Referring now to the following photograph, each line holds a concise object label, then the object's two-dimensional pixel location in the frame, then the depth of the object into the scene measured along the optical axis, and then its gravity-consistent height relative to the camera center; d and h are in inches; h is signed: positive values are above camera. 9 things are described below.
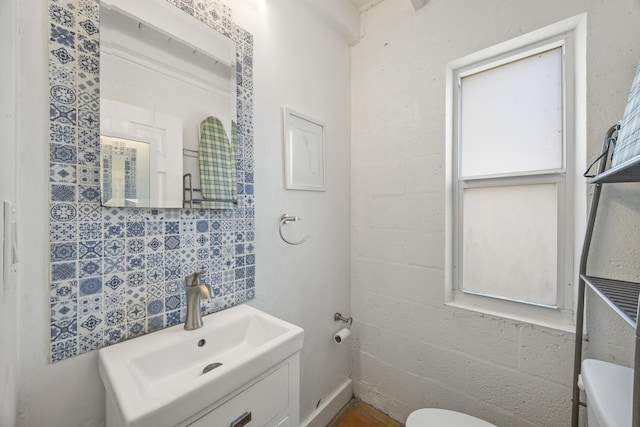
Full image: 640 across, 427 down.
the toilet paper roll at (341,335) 61.4 -30.8
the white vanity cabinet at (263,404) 26.4 -22.6
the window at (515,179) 45.9 +6.5
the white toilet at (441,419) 42.8 -36.4
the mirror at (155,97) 31.0 +16.0
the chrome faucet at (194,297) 35.6 -12.3
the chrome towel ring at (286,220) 51.1 -1.9
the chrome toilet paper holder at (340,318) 64.7 -28.0
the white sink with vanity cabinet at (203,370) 22.9 -18.1
